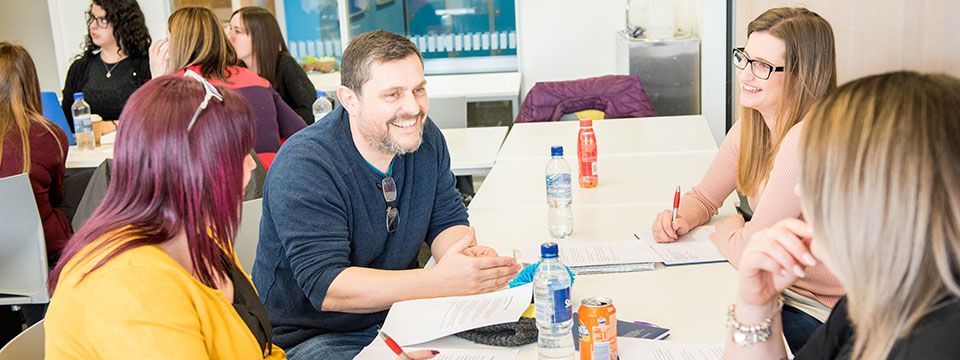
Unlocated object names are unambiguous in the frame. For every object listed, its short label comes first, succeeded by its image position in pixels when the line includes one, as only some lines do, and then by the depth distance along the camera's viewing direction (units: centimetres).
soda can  134
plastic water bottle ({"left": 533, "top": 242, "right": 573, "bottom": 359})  141
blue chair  423
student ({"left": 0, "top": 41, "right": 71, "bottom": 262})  293
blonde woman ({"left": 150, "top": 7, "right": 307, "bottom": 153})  337
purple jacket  487
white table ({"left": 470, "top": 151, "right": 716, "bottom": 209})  267
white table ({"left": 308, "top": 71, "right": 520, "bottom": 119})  557
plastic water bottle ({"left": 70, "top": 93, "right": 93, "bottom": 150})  381
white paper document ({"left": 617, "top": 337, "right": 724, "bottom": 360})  142
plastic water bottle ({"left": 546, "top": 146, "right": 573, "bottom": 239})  234
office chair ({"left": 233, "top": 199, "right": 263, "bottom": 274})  222
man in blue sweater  177
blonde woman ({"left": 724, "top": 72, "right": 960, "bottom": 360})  87
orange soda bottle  272
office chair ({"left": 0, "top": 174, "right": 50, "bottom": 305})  271
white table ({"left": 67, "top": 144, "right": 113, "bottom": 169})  362
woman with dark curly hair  443
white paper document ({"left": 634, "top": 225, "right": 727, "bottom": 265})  197
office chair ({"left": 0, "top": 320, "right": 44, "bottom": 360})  133
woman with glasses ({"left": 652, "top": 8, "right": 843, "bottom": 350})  177
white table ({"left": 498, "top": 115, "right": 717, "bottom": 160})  353
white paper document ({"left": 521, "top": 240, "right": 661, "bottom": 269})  197
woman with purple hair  117
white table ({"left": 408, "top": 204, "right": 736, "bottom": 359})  158
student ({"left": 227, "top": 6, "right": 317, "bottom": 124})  416
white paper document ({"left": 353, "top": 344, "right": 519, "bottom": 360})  148
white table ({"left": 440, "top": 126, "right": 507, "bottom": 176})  346
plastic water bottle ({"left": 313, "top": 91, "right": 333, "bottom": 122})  420
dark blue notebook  151
